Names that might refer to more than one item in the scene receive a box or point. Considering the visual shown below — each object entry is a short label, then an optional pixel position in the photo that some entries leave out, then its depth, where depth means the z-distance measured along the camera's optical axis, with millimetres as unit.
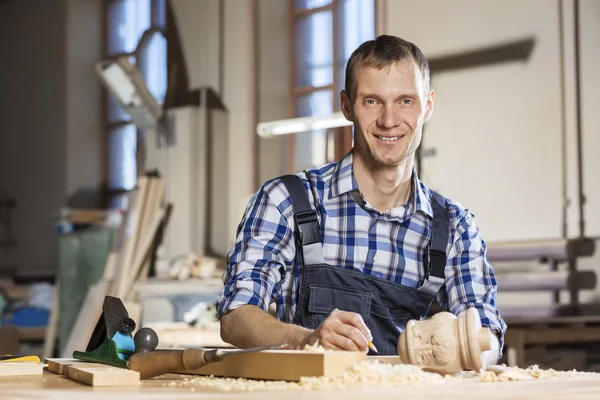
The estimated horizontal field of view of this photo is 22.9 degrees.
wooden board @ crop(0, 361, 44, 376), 2310
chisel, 2172
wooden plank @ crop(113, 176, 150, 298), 7301
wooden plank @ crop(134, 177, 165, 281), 7723
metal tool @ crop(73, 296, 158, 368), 2267
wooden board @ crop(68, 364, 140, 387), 2116
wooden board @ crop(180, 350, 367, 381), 2084
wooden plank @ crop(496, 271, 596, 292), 4434
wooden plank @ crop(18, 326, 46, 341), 8180
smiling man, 2601
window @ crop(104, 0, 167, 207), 9055
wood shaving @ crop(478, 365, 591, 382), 2169
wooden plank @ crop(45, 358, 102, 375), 2317
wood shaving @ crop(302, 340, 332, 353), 2133
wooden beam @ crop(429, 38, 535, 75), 4772
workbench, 1967
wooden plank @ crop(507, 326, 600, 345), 4248
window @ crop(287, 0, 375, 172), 6163
